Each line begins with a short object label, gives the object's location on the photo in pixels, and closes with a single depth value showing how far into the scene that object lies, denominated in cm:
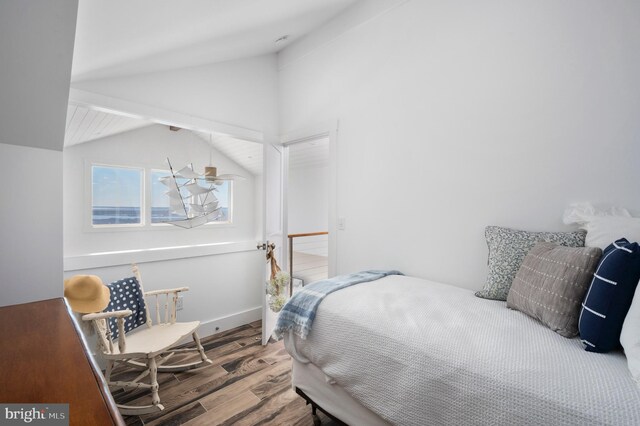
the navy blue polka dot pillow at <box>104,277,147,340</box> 216
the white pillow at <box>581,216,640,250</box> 121
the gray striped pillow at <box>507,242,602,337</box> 111
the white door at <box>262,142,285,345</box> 291
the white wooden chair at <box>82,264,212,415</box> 187
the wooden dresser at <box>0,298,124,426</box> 51
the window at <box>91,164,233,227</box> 342
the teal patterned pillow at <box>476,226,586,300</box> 150
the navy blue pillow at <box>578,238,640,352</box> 97
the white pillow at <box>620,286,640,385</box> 83
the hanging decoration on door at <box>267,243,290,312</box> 259
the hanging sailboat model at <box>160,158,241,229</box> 260
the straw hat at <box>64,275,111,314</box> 190
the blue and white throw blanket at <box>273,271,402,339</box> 157
